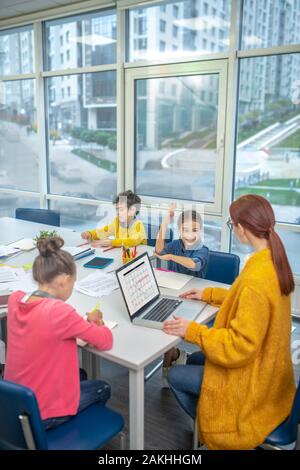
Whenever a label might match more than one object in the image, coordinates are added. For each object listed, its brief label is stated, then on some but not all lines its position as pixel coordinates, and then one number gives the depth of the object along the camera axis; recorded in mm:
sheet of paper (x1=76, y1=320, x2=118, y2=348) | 1793
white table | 1694
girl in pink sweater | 1610
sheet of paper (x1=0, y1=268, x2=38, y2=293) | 2436
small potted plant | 2977
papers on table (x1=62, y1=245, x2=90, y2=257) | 3107
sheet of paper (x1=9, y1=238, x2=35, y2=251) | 3260
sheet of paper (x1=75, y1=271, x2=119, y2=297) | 2387
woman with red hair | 1663
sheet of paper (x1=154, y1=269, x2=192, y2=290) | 2512
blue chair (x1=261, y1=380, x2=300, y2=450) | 1647
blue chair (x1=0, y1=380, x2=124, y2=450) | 1362
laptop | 1994
